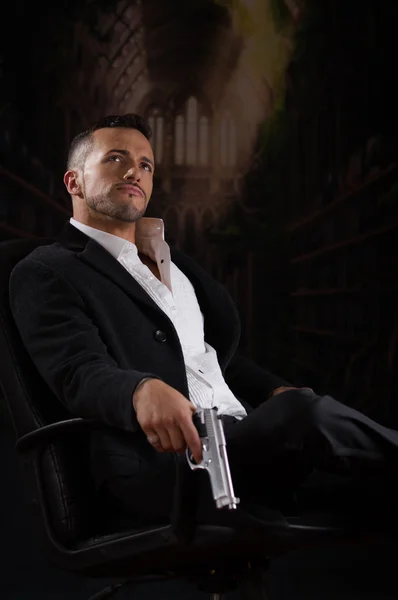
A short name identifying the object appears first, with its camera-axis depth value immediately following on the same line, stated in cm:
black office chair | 293
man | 285
